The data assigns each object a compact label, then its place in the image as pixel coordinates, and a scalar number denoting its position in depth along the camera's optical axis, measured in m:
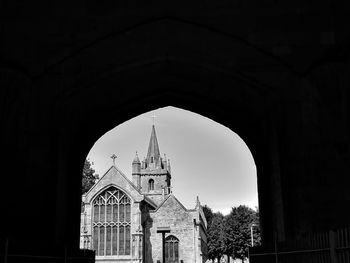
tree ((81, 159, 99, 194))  43.40
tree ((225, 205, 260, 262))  51.53
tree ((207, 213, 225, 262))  54.28
